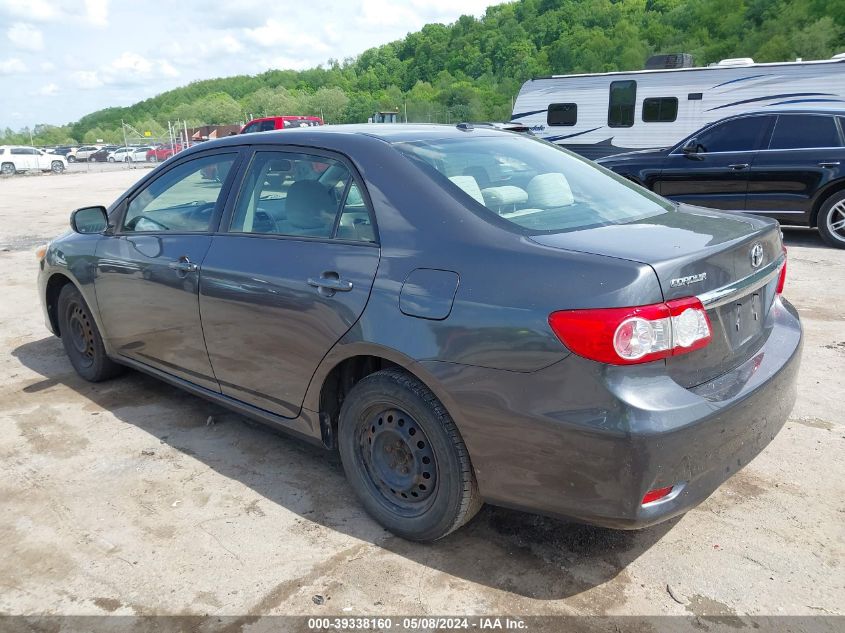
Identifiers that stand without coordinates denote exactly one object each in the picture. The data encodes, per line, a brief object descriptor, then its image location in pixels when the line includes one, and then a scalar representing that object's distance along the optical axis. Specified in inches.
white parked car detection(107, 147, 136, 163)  2121.3
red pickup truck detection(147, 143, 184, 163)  1933.6
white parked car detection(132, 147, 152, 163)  2092.5
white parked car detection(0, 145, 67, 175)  1518.2
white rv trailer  494.6
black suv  336.5
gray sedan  88.7
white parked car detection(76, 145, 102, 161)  2335.6
